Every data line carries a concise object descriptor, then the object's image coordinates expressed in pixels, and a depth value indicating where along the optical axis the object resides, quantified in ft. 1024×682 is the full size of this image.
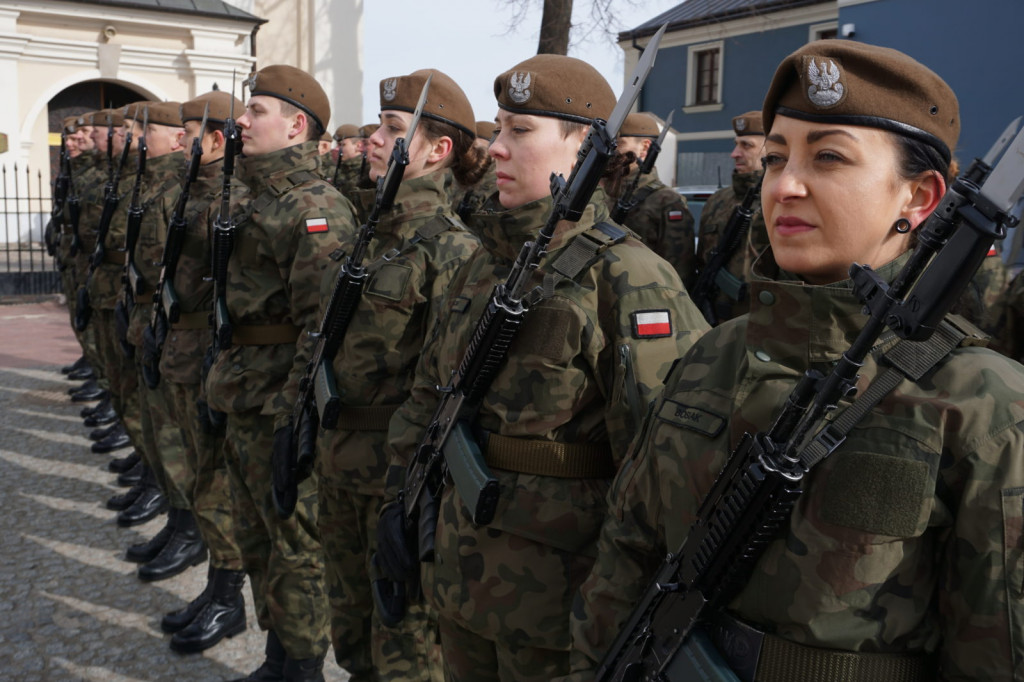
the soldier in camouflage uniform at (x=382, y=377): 10.00
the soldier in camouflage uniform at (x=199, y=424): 13.51
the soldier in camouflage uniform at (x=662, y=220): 20.30
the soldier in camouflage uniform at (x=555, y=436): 7.03
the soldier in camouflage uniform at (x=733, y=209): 18.95
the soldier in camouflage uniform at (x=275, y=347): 11.68
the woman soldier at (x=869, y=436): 4.01
